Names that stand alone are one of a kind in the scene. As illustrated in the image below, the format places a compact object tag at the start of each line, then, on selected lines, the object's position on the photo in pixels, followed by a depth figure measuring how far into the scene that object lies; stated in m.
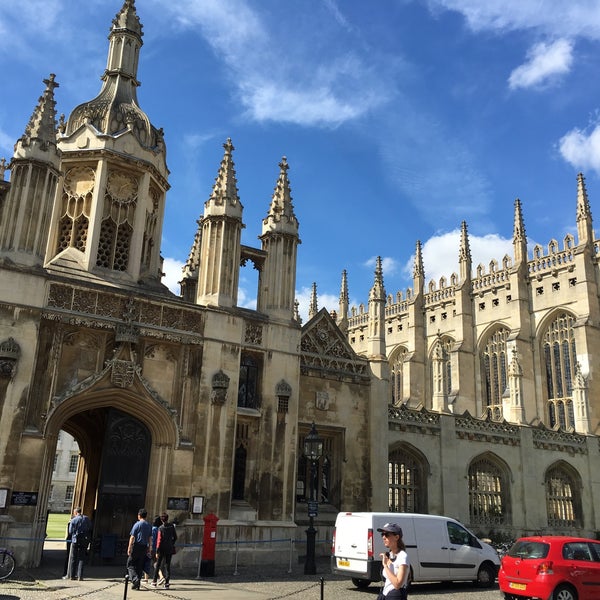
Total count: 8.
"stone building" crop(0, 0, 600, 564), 15.82
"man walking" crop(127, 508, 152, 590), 12.91
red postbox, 14.98
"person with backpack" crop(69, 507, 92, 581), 13.55
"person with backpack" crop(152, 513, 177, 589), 13.60
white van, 13.97
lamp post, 16.16
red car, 11.57
